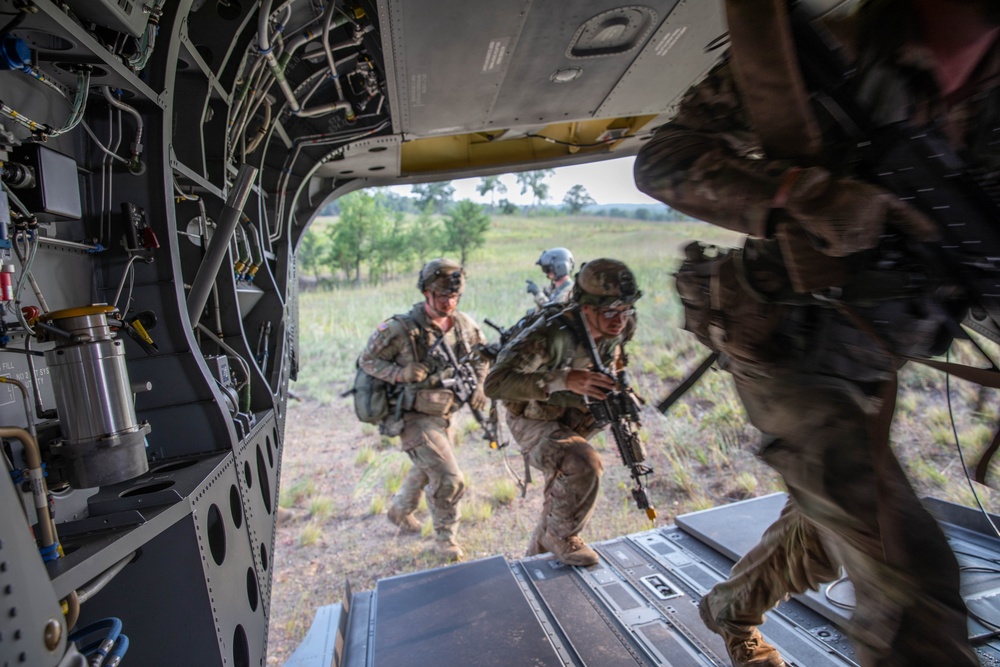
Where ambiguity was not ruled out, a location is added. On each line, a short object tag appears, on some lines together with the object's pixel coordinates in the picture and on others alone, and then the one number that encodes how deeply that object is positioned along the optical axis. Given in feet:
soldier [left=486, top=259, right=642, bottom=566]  12.55
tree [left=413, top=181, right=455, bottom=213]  72.99
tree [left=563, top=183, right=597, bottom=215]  85.30
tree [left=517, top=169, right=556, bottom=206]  70.59
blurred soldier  4.33
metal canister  4.90
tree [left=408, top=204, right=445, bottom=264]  64.85
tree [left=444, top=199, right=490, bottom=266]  64.80
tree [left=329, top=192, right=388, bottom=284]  60.75
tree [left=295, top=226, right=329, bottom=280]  63.21
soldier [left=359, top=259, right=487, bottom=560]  17.72
